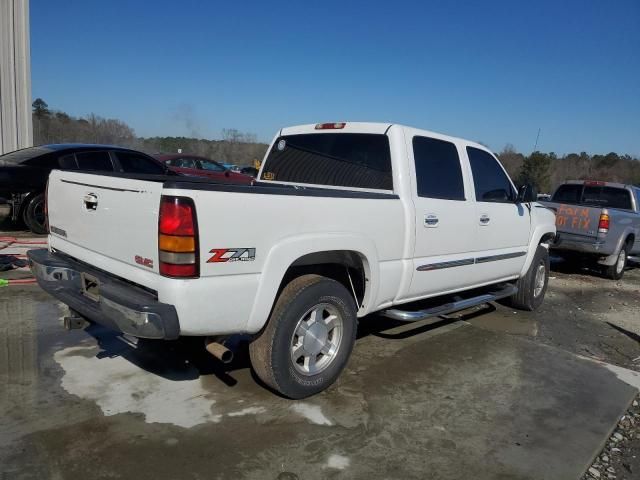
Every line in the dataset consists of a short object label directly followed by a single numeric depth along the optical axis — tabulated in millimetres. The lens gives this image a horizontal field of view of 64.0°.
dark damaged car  8891
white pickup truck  2840
